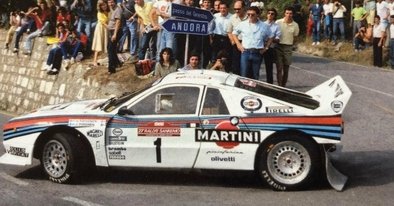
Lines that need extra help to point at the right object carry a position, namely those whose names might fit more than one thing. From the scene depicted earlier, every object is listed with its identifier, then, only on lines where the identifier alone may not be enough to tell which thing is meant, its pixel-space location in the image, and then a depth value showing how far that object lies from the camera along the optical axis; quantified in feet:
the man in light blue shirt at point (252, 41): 45.65
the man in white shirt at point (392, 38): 69.77
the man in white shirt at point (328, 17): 79.92
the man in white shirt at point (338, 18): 79.65
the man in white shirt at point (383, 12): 71.56
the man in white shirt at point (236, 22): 48.60
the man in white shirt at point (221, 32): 49.26
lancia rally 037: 32.37
